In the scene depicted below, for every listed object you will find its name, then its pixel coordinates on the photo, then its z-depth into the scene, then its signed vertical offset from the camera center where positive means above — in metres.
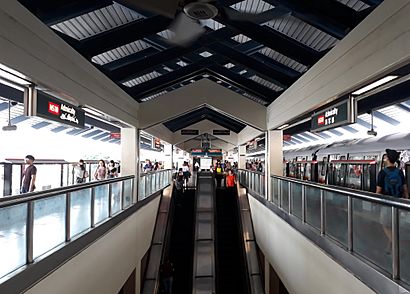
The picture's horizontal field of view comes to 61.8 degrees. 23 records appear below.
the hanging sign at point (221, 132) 23.16 +2.10
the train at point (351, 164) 8.30 +0.00
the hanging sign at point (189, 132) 22.54 +2.04
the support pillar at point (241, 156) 23.80 +0.51
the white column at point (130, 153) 10.73 +0.30
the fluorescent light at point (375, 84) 4.43 +1.11
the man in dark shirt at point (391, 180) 5.15 -0.24
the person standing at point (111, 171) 14.28 -0.35
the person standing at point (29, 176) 7.23 -0.30
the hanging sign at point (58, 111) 4.84 +0.81
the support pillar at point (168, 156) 23.12 +0.47
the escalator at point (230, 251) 12.86 -3.69
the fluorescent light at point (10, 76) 4.10 +1.10
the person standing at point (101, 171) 11.56 -0.29
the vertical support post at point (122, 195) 8.77 -0.85
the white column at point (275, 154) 11.28 +0.31
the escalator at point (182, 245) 13.45 -3.63
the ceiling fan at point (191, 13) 3.84 +2.59
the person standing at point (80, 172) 11.51 -0.34
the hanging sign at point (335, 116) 5.36 +0.82
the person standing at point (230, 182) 19.75 -1.12
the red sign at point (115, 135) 17.40 +1.40
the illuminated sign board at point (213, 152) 30.11 +0.94
